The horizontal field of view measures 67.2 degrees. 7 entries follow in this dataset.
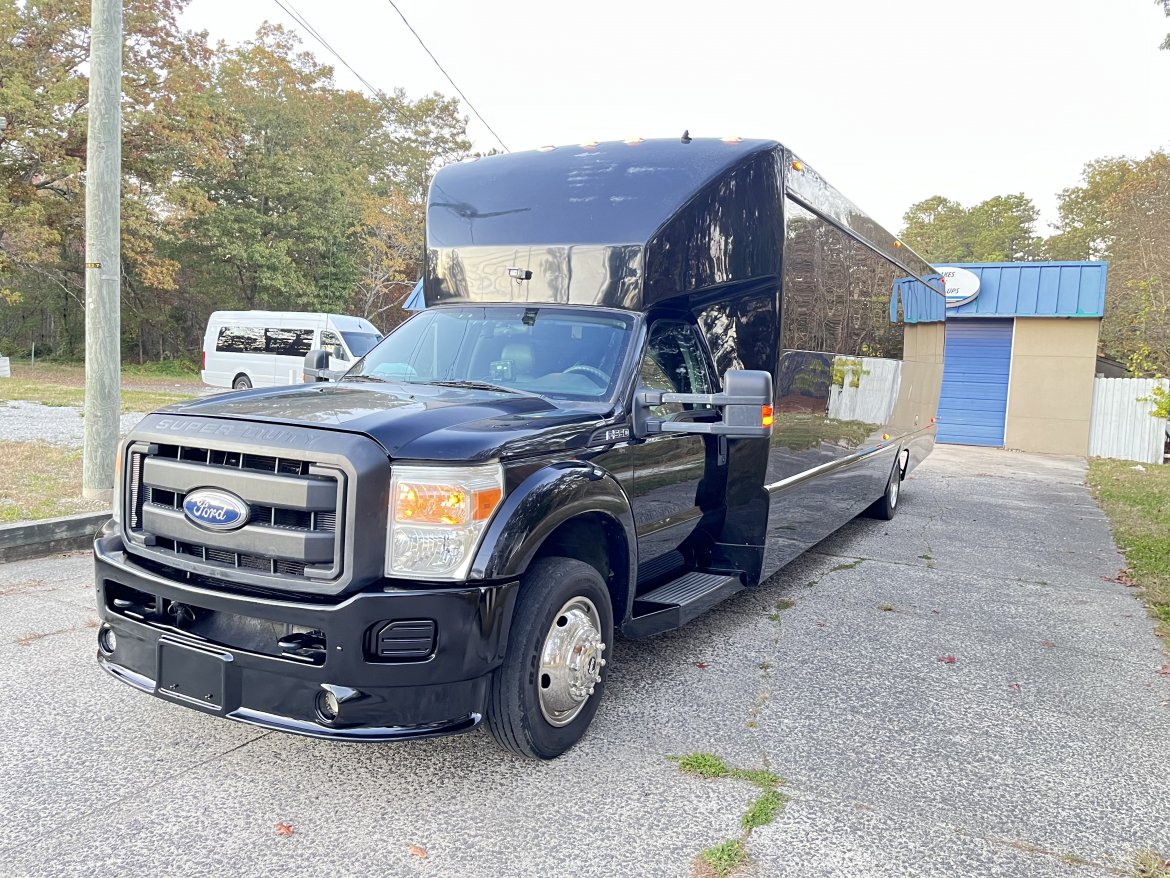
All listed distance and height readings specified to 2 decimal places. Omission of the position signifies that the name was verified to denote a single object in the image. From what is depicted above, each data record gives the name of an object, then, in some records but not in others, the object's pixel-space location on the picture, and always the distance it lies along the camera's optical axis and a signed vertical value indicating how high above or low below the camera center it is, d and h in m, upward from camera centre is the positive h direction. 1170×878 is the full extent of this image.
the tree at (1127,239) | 22.69 +6.44
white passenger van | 22.52 -0.12
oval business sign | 20.48 +2.10
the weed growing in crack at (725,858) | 2.95 -1.68
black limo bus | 3.09 -0.50
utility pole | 7.85 +0.68
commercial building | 19.72 +0.57
